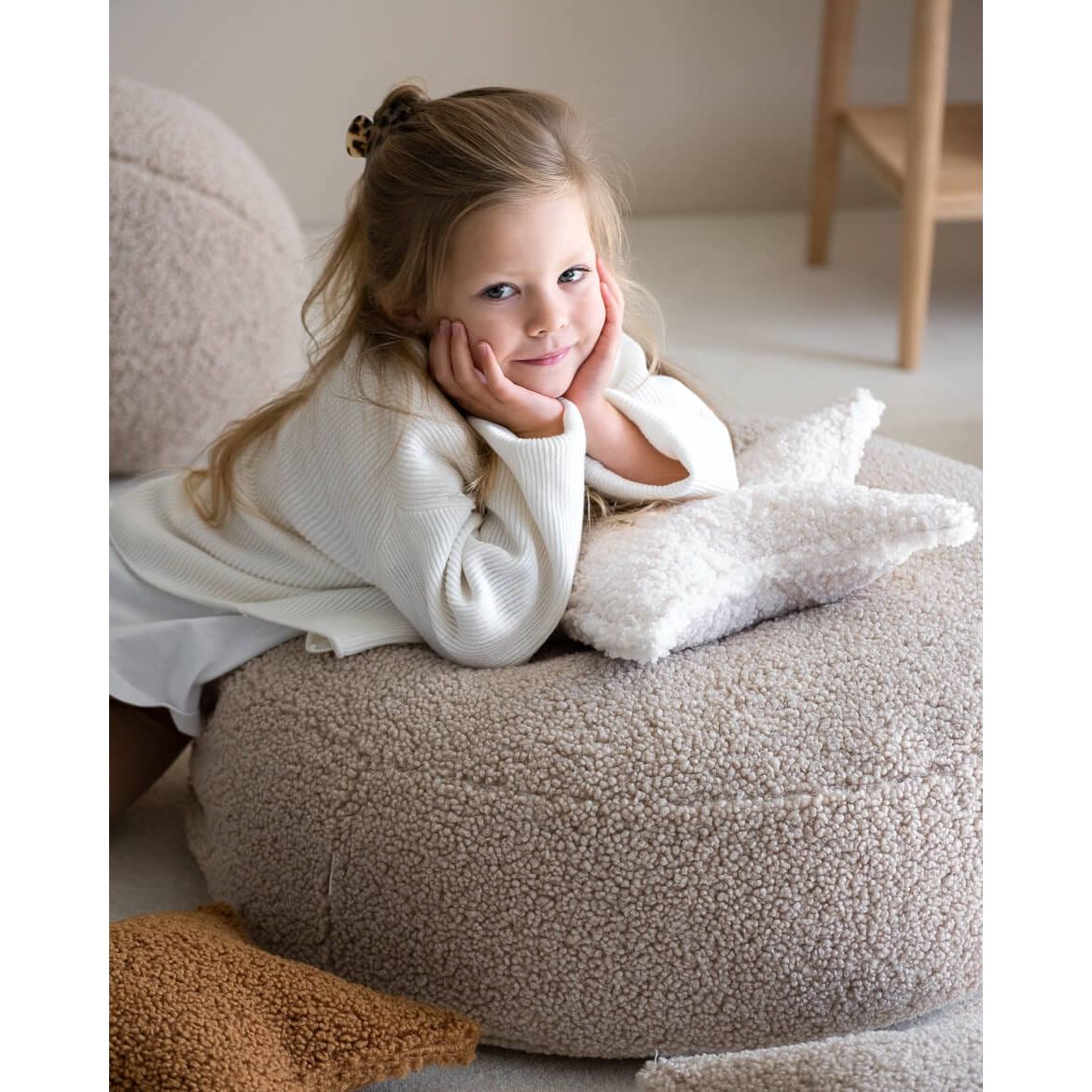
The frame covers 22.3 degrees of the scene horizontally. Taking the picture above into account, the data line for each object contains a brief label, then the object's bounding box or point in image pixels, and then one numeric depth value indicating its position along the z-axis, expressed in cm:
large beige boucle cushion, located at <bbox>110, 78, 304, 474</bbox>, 288
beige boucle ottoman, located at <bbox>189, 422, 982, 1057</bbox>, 202
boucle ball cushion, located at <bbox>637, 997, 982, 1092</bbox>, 192
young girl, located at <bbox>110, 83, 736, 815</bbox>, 212
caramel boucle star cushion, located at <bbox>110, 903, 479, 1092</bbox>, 197
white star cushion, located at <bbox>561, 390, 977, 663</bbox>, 207
